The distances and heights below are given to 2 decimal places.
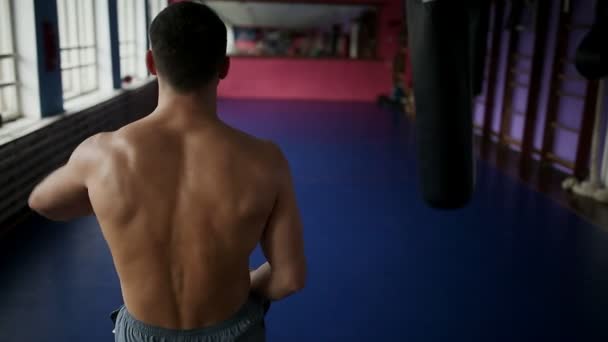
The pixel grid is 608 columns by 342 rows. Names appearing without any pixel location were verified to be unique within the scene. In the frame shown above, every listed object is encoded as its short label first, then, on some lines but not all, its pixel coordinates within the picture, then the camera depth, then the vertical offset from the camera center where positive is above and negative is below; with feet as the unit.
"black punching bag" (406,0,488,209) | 4.82 -0.62
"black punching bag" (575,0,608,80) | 13.71 -0.63
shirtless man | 3.42 -1.03
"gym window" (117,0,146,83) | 27.43 -1.07
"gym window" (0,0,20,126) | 13.94 -1.33
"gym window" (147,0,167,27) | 31.03 +0.48
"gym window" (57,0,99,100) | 18.93 -1.09
